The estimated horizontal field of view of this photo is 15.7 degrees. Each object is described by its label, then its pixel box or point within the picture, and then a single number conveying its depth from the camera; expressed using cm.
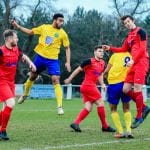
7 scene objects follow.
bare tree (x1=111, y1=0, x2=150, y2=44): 6494
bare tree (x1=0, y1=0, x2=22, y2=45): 5997
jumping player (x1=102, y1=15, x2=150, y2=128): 1189
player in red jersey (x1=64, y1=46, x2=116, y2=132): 1326
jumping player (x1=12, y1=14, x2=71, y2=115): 1475
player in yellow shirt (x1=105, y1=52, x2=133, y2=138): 1180
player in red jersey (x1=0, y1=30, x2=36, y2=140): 1080
